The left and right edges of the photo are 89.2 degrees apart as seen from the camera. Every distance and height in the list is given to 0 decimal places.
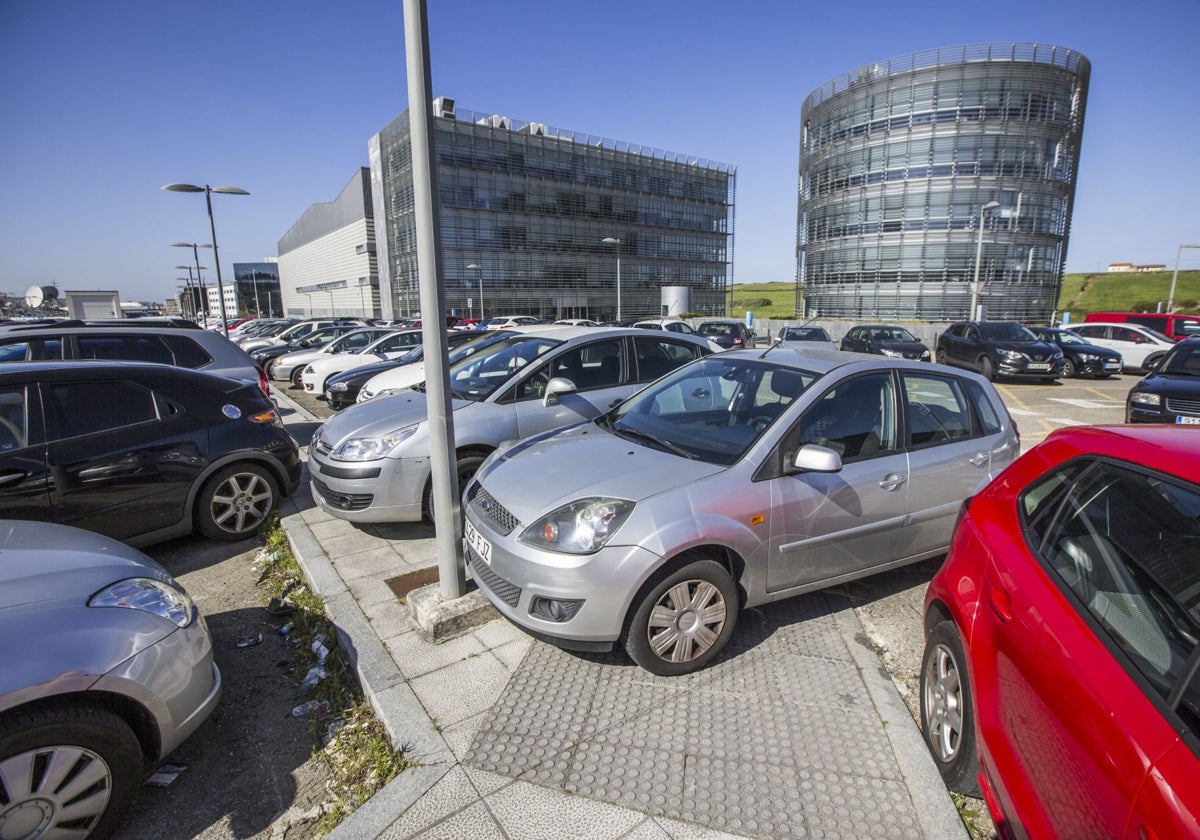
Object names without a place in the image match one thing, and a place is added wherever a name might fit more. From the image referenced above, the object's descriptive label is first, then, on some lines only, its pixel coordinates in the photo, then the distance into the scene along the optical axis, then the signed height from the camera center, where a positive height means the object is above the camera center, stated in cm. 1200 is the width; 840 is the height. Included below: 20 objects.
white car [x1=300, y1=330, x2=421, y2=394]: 1322 -135
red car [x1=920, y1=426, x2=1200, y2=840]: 141 -98
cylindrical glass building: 3781 +725
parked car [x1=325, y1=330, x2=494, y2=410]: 1076 -147
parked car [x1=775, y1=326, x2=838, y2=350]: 2040 -137
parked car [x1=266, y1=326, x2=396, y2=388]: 1543 -137
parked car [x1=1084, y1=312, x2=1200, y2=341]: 1934 -102
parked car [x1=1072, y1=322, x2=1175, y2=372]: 1830 -155
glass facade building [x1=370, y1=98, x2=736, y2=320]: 5331 +748
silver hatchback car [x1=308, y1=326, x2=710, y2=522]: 475 -95
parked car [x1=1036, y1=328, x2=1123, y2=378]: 1703 -191
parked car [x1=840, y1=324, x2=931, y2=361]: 1867 -153
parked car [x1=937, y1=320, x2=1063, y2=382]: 1564 -156
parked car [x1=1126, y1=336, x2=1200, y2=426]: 720 -121
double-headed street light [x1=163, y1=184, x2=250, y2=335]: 1738 +317
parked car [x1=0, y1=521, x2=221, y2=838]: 197 -134
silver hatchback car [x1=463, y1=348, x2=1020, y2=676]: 294 -106
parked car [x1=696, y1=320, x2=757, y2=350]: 1944 -125
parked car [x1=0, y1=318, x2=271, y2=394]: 681 -50
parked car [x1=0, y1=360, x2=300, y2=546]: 404 -109
